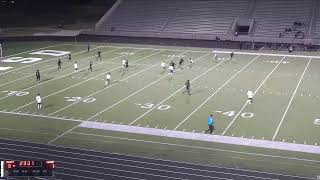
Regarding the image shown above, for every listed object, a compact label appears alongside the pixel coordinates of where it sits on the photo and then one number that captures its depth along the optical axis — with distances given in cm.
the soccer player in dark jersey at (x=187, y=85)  2695
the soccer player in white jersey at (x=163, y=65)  3365
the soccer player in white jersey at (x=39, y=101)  2384
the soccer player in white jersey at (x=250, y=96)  2459
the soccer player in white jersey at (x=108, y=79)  2913
